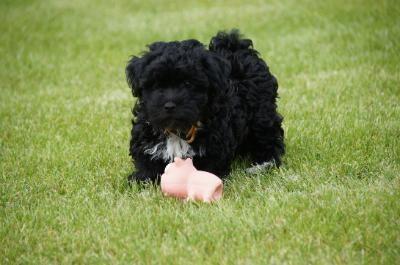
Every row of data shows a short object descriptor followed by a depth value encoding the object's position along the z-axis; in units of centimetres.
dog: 830
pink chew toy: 847
